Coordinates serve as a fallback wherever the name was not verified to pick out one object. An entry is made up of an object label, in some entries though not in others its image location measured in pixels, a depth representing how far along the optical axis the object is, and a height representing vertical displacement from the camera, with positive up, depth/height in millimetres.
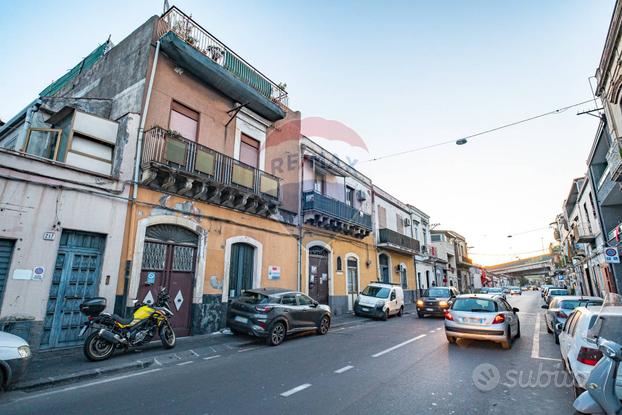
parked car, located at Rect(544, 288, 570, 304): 23012 -696
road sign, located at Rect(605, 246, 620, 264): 14282 +1217
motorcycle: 6941 -1084
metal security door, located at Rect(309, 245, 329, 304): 16672 +456
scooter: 2988 -1000
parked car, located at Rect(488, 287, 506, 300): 31916 -810
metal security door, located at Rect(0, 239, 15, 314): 7324 +533
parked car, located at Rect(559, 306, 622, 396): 4215 -776
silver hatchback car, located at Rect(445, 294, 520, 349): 8531 -1024
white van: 16188 -1005
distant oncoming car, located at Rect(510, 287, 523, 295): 55969 -1665
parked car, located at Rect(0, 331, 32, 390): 4762 -1157
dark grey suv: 9297 -985
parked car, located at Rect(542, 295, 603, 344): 9508 -779
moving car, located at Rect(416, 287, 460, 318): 16664 -993
